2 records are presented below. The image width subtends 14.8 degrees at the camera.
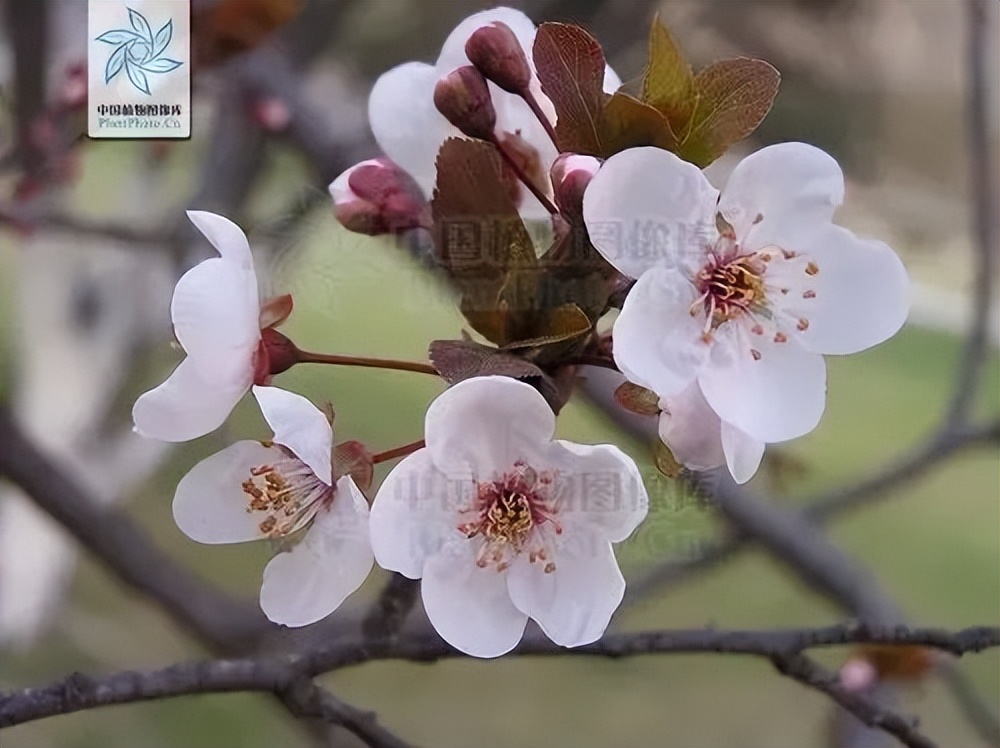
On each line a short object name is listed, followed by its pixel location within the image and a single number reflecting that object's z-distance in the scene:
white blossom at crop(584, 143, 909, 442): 0.30
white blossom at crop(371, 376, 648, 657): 0.30
